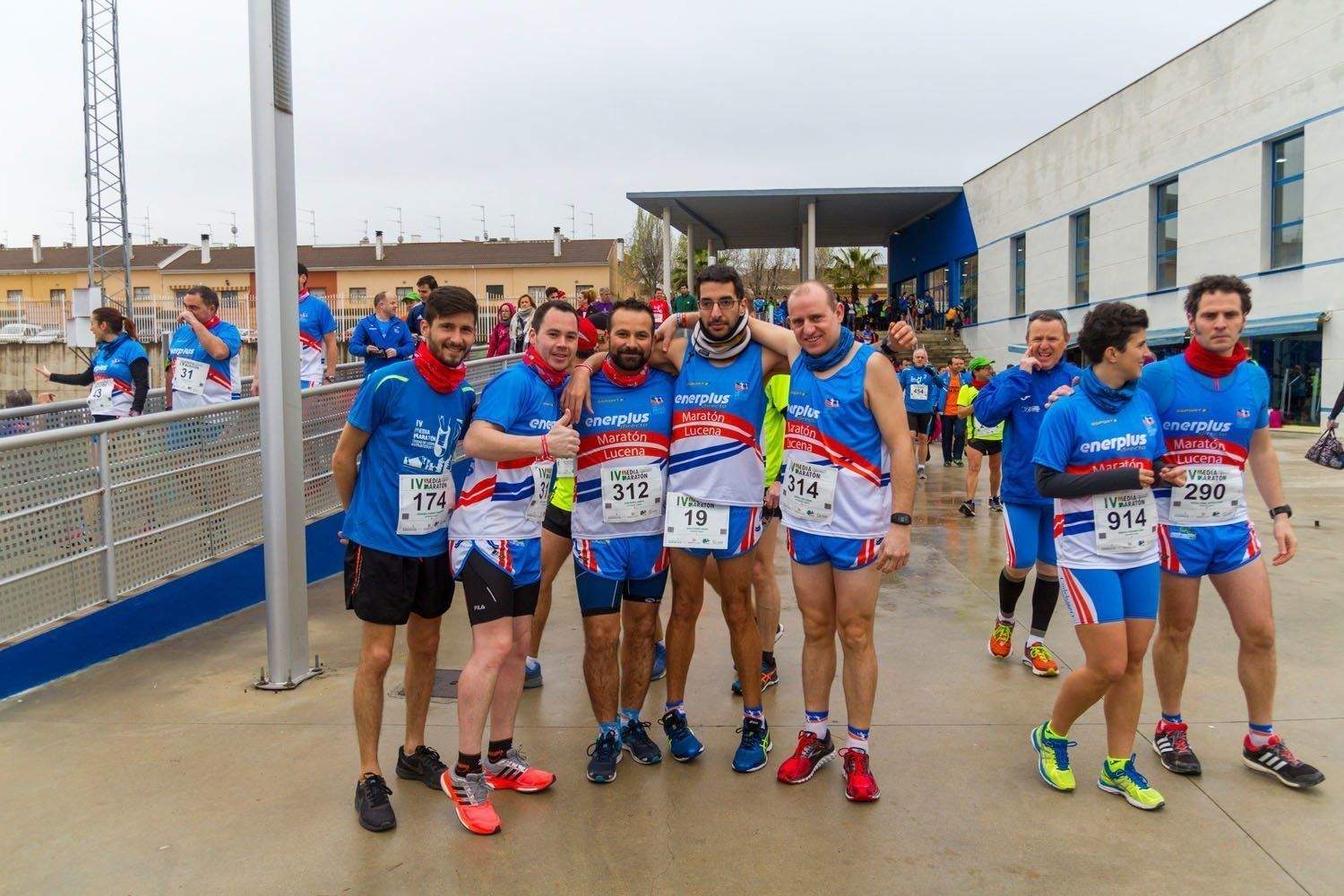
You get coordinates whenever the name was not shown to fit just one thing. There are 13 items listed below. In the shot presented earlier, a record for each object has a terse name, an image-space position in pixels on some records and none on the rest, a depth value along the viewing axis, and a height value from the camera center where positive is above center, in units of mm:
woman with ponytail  7418 +56
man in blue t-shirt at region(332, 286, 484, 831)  3643 -406
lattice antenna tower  21250 +5206
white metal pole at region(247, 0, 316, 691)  4828 +229
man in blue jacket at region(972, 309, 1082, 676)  5094 -481
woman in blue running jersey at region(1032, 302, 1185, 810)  3600 -580
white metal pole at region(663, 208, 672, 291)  30578 +4290
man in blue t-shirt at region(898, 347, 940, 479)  13375 -270
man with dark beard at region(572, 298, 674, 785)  3973 -567
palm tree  56281 +6201
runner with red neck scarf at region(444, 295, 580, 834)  3562 -632
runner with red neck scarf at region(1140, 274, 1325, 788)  3834 -517
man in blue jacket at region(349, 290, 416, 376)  10039 +420
